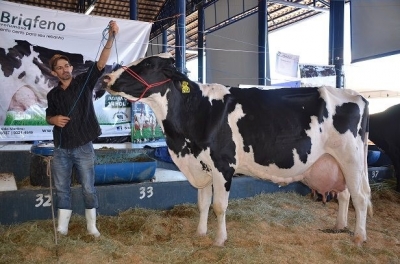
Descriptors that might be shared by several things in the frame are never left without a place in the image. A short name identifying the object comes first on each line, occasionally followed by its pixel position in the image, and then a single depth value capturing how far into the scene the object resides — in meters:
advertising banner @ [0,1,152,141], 5.83
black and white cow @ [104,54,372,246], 3.58
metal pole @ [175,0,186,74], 7.12
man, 3.50
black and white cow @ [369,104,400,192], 6.45
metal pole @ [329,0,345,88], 10.93
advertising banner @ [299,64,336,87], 10.09
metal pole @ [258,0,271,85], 13.09
